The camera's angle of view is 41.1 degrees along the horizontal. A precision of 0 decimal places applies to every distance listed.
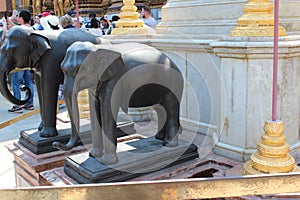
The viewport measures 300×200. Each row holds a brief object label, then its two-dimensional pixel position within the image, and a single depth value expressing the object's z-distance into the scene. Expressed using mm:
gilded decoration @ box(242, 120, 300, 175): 2457
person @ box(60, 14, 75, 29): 6266
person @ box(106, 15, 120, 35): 7880
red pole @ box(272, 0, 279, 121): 2367
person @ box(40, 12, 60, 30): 7204
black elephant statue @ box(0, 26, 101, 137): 3307
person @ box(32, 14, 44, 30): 7858
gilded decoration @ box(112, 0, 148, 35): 4625
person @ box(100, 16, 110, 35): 9578
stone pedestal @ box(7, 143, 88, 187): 3229
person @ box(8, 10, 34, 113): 6805
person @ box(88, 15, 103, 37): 7336
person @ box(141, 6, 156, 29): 6926
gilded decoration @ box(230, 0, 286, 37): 2895
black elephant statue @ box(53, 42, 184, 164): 2549
